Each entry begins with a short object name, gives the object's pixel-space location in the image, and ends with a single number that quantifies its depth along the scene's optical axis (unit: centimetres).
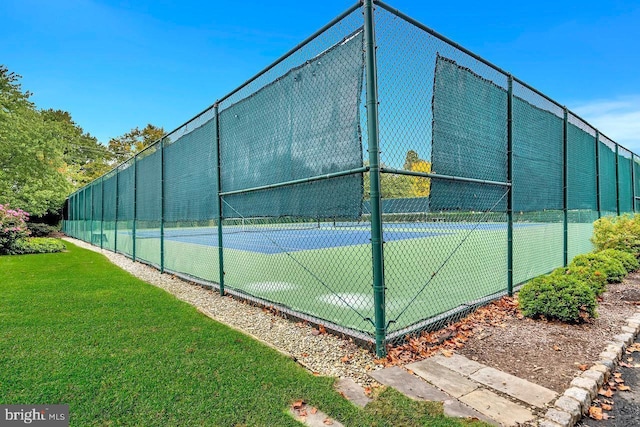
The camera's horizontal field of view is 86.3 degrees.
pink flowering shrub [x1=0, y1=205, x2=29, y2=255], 1013
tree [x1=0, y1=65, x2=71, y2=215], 1513
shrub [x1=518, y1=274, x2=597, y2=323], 338
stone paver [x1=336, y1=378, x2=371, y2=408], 204
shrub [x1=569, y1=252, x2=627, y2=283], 509
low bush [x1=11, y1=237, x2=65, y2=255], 1047
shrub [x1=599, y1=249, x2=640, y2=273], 582
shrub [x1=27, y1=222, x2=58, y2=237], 1827
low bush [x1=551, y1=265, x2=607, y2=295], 421
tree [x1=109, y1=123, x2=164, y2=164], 4062
